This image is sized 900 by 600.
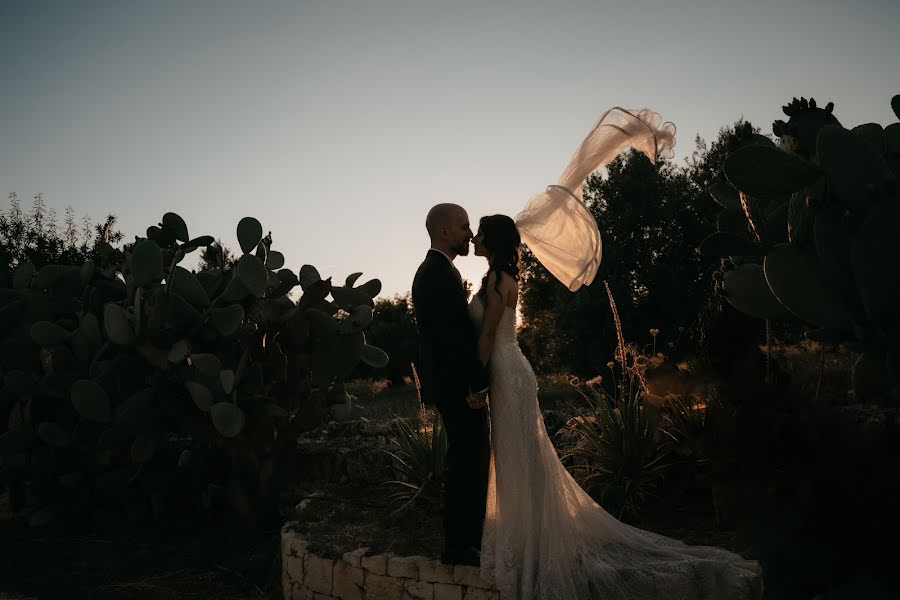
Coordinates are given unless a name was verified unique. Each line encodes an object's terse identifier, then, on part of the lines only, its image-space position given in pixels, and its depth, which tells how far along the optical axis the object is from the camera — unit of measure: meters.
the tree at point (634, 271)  16.66
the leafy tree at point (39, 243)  13.59
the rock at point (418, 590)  3.98
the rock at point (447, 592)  3.91
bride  3.66
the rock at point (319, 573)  4.37
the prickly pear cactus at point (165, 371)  5.74
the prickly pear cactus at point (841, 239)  2.23
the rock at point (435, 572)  3.95
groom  3.90
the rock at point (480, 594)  3.80
